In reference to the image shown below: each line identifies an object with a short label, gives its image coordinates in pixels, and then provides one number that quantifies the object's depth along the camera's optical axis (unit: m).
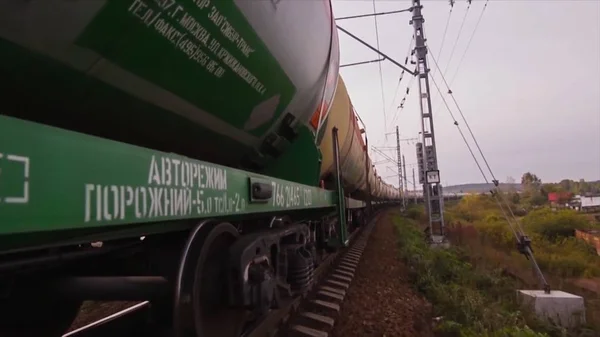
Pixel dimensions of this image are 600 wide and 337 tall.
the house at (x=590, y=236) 17.31
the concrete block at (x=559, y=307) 5.46
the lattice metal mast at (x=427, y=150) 11.57
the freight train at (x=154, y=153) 0.99
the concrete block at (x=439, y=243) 10.70
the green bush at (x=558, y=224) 21.84
